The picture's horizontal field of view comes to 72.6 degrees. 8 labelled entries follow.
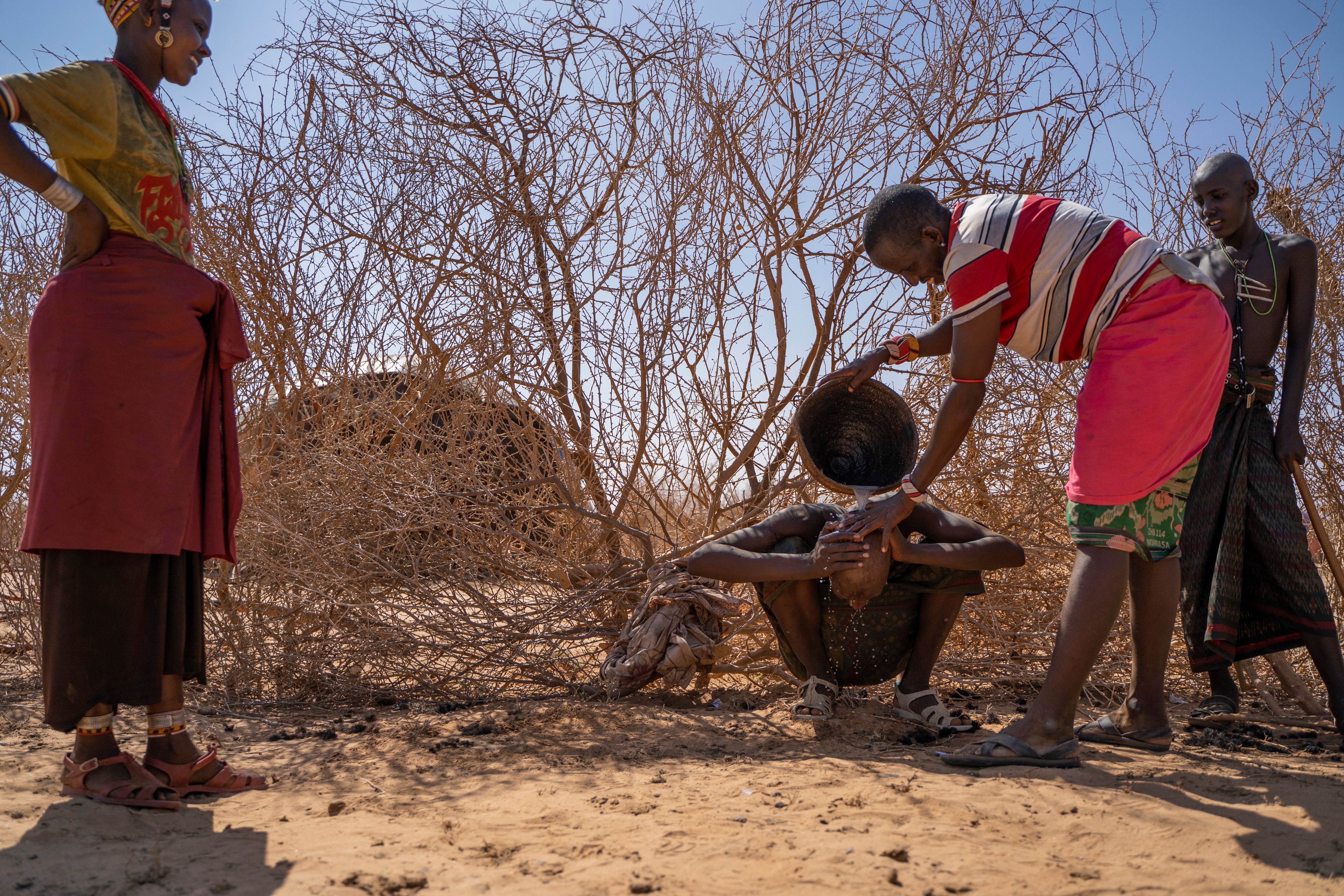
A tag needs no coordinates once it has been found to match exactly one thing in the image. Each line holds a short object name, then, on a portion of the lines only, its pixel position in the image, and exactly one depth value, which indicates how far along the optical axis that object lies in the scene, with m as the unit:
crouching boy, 3.07
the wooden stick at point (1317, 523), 3.10
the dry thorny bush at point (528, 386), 3.85
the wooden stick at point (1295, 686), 3.24
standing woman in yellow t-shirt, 2.25
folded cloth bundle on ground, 3.57
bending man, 2.49
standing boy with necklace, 3.05
